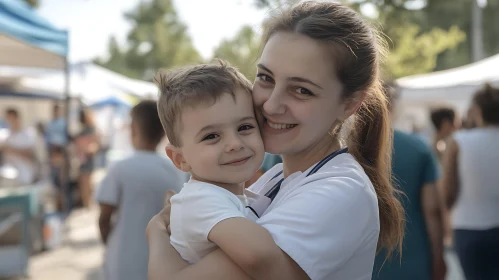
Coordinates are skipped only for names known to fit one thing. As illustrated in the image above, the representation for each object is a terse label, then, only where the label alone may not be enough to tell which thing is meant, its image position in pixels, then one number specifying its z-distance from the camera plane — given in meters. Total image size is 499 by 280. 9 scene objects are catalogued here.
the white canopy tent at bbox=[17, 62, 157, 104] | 12.31
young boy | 1.43
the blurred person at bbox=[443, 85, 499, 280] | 4.18
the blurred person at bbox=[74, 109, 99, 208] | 11.23
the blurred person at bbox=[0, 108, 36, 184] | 8.77
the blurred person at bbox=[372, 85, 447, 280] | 3.12
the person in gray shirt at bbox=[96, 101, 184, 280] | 3.92
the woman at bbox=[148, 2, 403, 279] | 1.37
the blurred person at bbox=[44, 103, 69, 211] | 9.95
